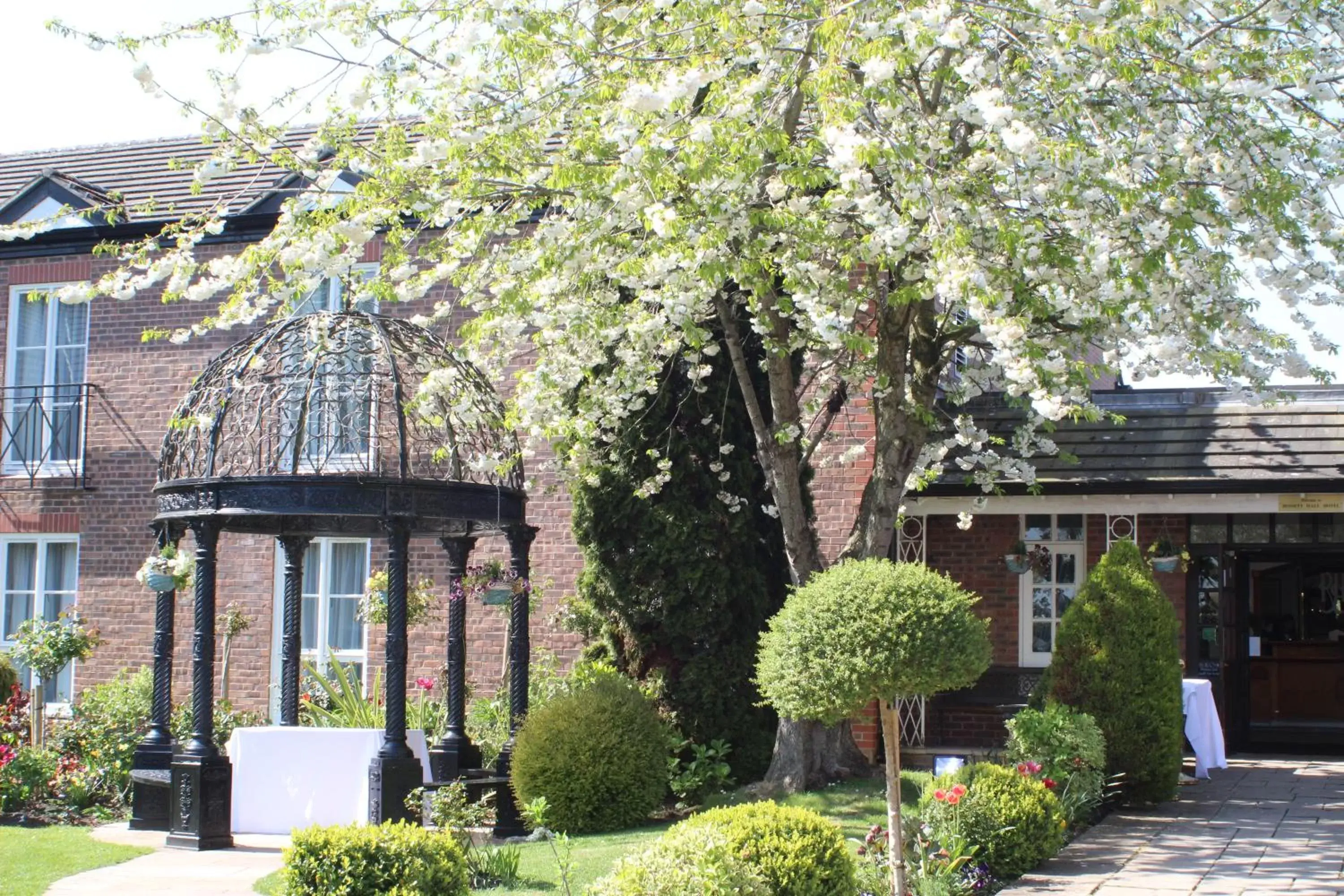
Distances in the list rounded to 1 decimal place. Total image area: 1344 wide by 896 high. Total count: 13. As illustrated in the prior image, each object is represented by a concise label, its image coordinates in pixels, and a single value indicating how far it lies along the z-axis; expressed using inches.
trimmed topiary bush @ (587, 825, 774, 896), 236.1
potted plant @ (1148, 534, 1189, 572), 545.0
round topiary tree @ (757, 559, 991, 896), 291.3
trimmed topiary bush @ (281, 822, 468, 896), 273.3
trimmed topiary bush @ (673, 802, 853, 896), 263.7
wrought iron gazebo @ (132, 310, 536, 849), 409.1
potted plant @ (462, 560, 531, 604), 453.1
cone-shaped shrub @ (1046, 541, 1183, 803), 429.1
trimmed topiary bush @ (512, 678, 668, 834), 424.2
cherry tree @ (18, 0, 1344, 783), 331.6
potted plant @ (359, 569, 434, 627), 556.4
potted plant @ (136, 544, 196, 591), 434.9
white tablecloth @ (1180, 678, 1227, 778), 505.0
